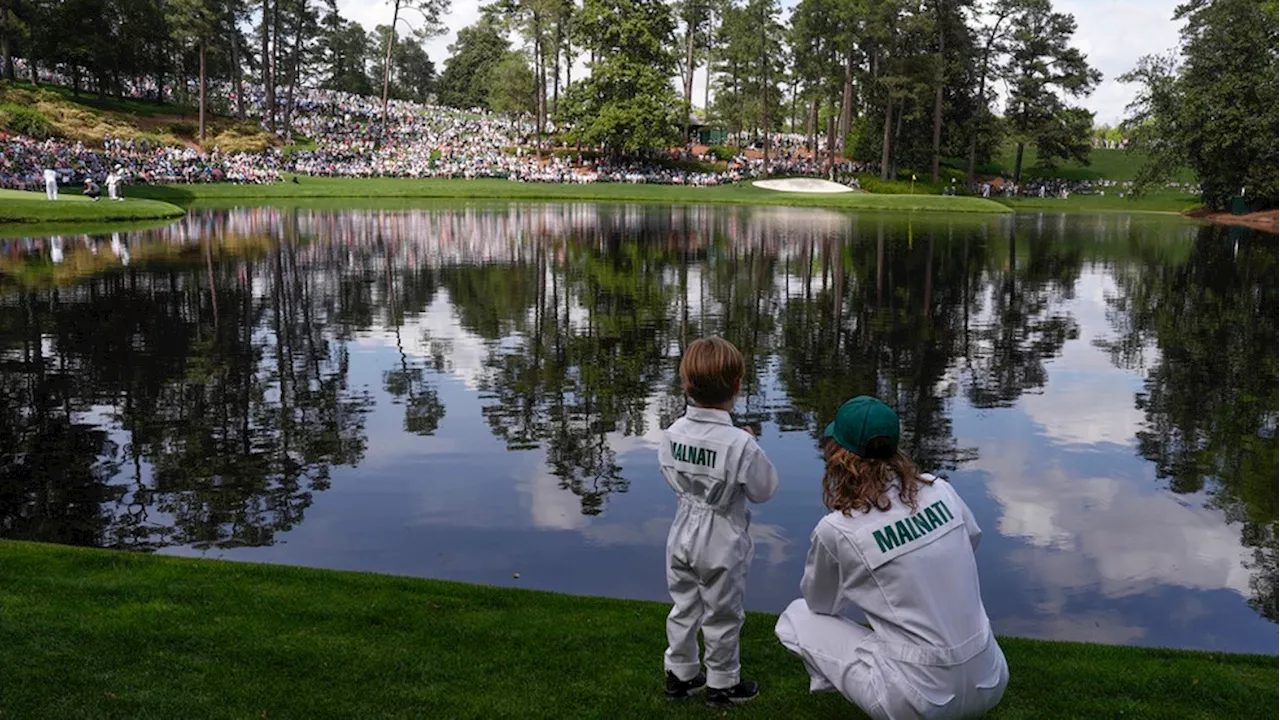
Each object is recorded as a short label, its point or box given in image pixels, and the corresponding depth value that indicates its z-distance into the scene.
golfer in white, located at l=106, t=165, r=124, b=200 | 40.94
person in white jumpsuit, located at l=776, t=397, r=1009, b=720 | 3.45
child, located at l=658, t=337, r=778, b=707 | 4.24
